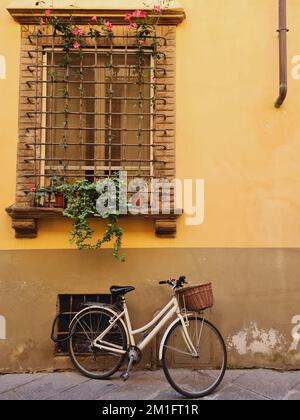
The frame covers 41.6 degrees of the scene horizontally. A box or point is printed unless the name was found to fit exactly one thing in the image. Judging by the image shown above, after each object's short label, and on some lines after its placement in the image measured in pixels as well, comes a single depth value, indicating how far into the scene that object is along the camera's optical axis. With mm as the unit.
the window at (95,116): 4684
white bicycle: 3959
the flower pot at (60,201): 4512
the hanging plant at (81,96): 4301
